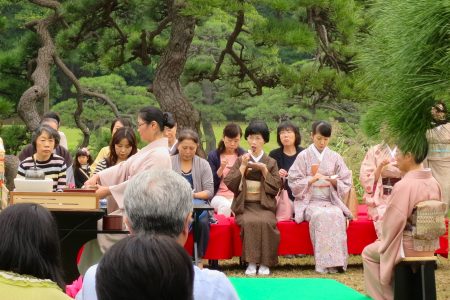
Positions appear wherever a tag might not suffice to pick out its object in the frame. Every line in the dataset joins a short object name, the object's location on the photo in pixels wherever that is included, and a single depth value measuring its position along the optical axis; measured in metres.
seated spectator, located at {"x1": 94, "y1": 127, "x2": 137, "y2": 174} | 7.84
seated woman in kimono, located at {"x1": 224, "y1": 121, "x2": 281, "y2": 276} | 8.90
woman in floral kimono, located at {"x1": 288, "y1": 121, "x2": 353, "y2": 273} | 9.01
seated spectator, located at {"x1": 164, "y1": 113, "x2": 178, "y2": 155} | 8.93
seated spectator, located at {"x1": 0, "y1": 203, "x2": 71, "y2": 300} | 2.95
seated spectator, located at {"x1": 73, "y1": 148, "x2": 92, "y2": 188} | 9.59
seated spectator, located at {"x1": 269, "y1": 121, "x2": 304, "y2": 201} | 9.38
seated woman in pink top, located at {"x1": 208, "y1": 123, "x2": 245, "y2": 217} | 9.23
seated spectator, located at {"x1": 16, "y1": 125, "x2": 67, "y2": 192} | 7.77
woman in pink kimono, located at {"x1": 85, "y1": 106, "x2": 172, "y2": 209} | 7.11
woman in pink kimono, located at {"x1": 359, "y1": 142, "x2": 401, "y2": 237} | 8.56
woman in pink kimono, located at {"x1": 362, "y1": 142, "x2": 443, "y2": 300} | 6.36
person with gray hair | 3.00
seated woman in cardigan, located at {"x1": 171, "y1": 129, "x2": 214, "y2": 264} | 8.70
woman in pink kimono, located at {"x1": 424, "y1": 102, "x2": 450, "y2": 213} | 8.82
